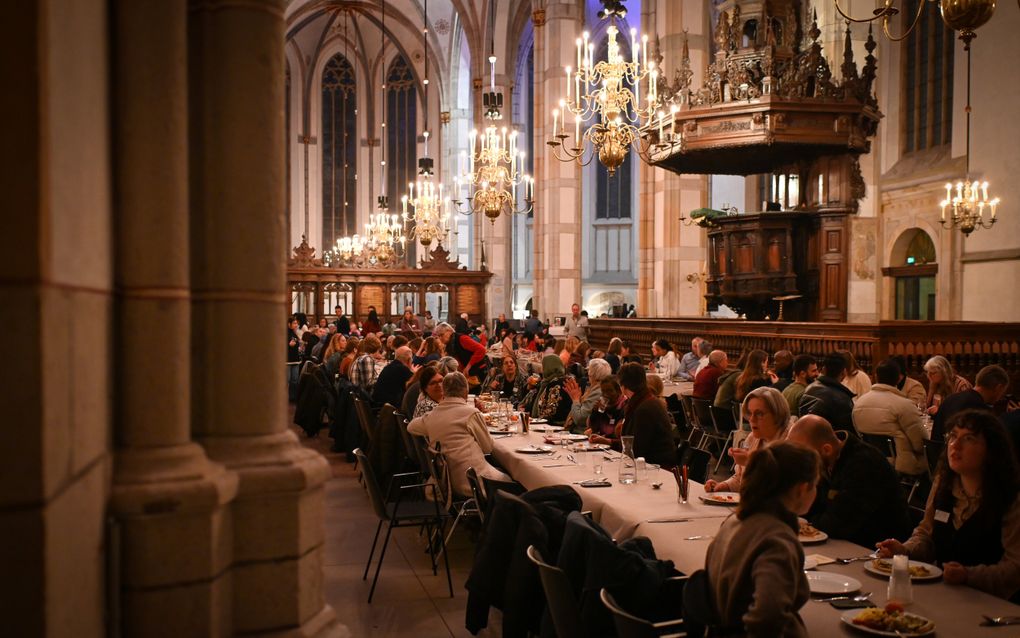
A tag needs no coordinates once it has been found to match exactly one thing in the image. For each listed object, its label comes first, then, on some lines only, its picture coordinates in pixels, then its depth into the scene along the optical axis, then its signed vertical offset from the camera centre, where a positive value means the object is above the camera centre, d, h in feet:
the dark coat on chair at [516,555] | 11.62 -3.55
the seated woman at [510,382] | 31.78 -3.31
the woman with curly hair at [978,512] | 10.01 -2.58
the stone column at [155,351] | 6.41 -0.40
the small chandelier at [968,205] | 43.11 +4.71
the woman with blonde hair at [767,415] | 13.64 -1.81
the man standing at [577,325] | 55.31 -1.74
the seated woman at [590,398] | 23.49 -2.69
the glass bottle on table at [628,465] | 15.55 -2.97
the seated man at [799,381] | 22.43 -2.15
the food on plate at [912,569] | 10.13 -3.15
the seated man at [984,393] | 18.60 -2.02
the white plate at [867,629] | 8.30 -3.18
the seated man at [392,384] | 28.30 -2.79
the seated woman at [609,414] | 21.40 -2.87
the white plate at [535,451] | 19.36 -3.37
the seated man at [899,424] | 19.12 -2.74
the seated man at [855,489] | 12.00 -2.65
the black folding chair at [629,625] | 8.44 -3.15
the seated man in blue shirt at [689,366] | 36.22 -2.80
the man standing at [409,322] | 57.44 -1.63
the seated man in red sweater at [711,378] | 28.81 -2.63
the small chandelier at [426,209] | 60.18 +6.16
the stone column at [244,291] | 7.18 +0.06
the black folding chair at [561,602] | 9.57 -3.33
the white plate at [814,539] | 11.59 -3.18
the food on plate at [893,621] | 8.43 -3.14
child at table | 7.55 -2.29
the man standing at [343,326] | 57.52 -1.86
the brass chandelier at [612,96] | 29.37 +7.05
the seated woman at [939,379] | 22.33 -2.04
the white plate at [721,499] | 13.79 -3.17
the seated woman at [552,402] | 25.82 -3.06
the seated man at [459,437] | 18.42 -2.93
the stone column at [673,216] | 52.70 +5.22
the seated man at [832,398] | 19.34 -2.22
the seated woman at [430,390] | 21.93 -2.31
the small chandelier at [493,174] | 44.32 +6.37
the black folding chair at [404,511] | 16.21 -4.32
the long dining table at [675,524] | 9.02 -3.28
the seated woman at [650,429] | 18.97 -2.83
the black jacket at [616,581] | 10.03 -3.25
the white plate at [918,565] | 10.07 -3.16
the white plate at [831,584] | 9.61 -3.19
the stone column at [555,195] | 63.52 +7.70
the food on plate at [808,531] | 11.76 -3.14
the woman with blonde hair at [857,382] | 24.99 -2.38
